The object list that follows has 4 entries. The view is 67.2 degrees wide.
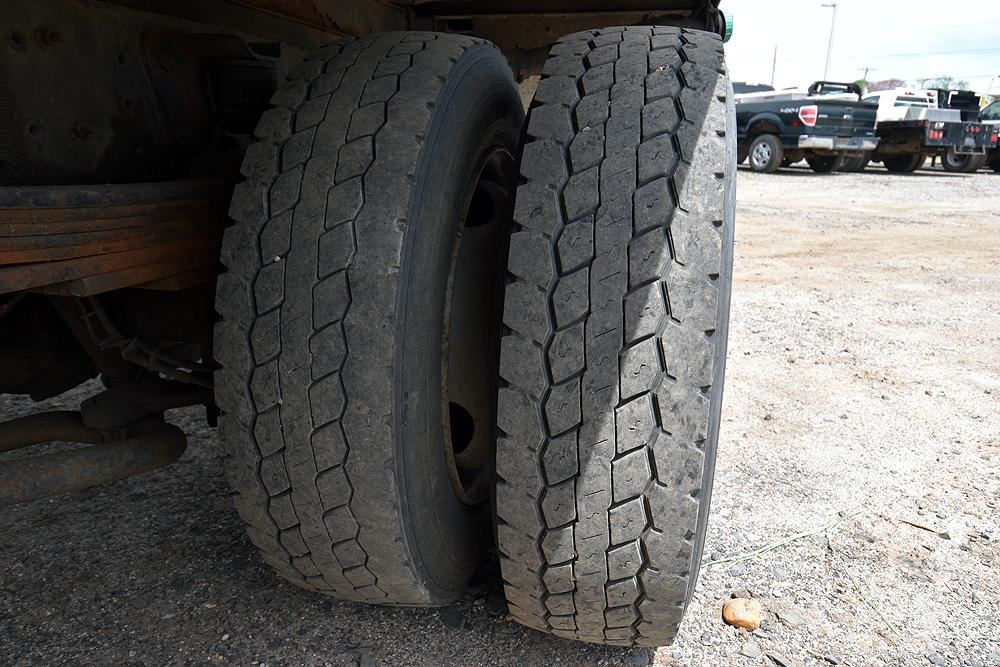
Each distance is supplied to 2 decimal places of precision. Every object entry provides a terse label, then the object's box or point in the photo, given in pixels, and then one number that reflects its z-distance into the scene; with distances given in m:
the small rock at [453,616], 2.11
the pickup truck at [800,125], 16.69
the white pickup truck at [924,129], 18.70
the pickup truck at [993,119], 20.53
